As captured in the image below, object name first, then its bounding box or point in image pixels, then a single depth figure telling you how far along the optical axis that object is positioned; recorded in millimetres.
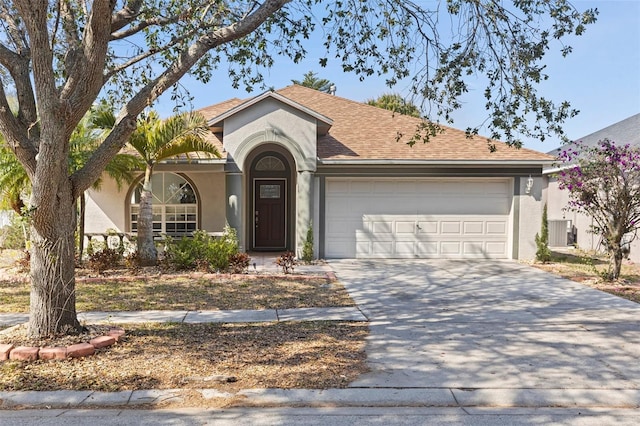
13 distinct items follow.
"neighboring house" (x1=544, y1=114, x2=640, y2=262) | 16938
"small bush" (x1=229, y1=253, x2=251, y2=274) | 10992
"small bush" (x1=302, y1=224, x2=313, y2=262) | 13102
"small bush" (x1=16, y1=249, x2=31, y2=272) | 10852
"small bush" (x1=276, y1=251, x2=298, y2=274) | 10984
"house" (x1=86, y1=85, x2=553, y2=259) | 13438
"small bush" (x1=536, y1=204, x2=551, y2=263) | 13625
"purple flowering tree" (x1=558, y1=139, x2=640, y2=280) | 10344
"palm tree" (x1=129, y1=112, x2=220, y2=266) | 11309
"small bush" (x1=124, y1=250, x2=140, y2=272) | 11039
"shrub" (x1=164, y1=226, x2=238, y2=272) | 10875
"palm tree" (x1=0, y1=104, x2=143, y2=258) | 10203
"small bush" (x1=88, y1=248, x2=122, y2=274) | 10703
